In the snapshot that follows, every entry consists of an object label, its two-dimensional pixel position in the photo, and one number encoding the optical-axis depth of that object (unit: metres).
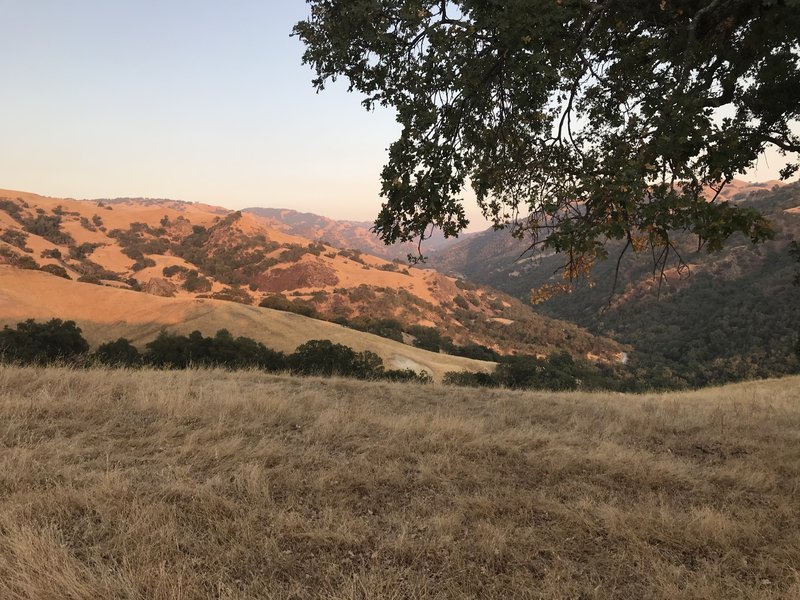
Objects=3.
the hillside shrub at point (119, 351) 27.21
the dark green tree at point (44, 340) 24.72
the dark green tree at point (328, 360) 28.40
